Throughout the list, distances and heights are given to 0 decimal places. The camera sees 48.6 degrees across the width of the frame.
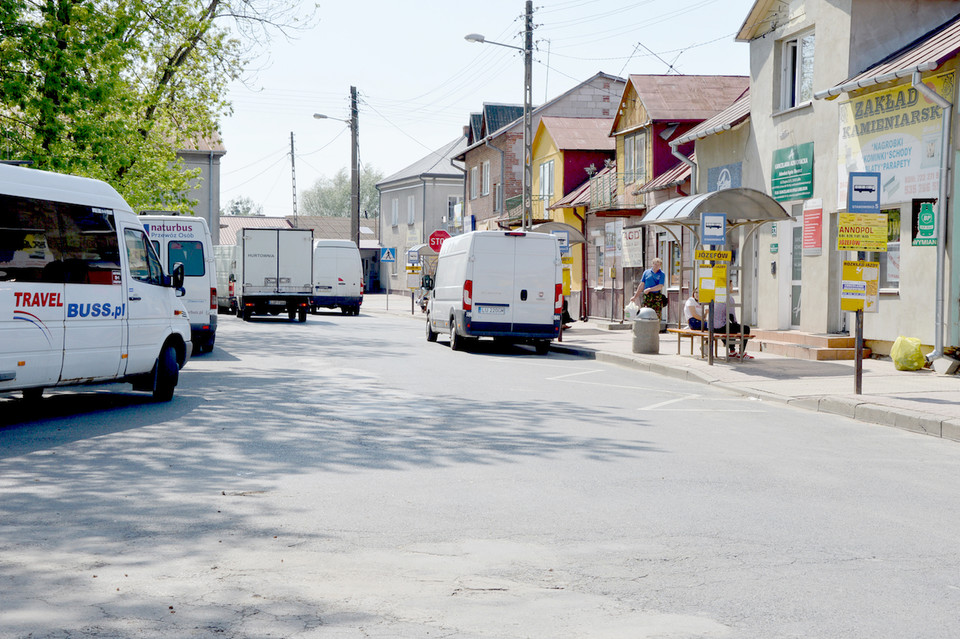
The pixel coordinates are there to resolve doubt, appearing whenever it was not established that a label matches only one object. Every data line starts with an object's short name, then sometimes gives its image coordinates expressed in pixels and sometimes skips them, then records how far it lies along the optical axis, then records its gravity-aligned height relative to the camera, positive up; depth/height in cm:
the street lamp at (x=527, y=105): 2866 +493
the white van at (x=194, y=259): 1986 +43
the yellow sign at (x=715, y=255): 1770 +58
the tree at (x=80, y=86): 1845 +358
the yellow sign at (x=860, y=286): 1312 +7
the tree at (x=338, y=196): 11742 +989
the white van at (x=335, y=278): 4019 +23
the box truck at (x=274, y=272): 3453 +36
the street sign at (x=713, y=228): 1725 +101
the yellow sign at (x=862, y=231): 1288 +75
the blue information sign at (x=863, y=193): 1298 +121
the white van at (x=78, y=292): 1010 -12
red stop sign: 3694 +163
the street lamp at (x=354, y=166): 4372 +488
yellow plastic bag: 1597 -95
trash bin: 1961 -82
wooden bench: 1759 -78
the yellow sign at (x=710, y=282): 1725 +12
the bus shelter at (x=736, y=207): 1761 +139
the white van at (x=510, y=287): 2088 +0
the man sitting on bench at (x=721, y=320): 1788 -51
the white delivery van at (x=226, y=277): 3847 +20
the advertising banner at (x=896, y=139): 1644 +252
